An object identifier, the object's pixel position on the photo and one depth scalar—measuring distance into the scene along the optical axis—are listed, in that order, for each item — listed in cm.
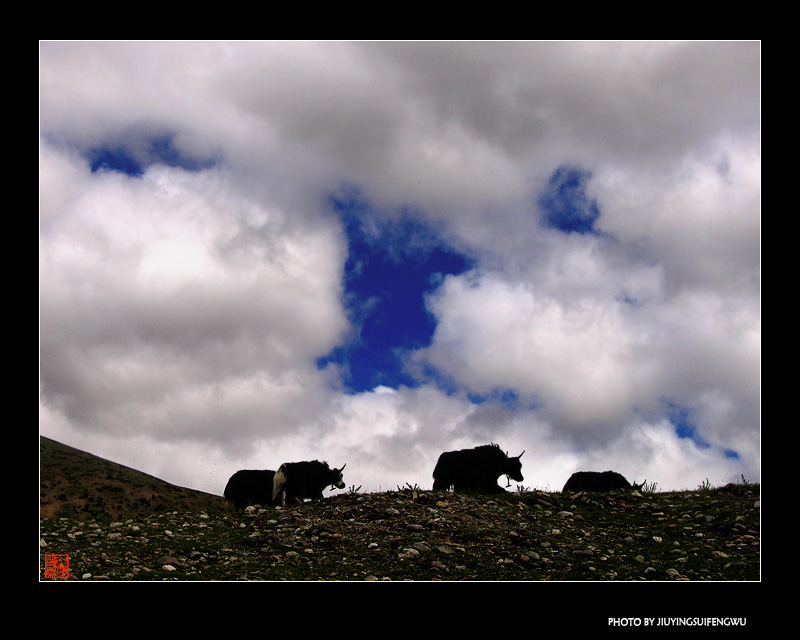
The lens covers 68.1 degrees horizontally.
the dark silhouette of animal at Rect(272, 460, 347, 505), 2052
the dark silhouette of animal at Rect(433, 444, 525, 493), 2206
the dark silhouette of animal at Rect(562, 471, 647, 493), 2166
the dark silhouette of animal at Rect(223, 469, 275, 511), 2117
